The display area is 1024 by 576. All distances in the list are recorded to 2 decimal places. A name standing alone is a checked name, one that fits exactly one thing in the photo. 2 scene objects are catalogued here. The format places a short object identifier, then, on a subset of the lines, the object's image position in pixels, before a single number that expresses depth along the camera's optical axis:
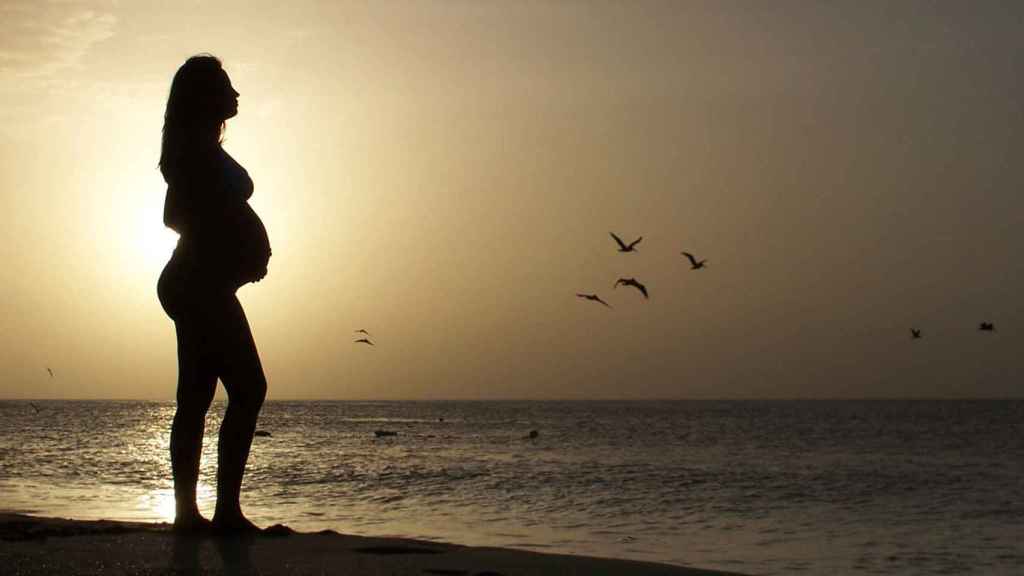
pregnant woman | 5.64
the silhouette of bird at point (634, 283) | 27.01
